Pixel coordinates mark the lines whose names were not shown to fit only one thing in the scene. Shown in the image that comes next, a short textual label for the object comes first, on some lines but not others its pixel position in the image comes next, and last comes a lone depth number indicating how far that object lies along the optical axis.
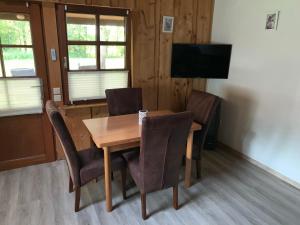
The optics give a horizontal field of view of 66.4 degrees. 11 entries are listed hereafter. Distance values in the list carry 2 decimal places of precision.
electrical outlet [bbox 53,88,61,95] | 2.79
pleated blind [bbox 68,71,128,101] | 2.88
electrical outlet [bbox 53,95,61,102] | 2.81
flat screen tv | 3.20
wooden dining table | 1.95
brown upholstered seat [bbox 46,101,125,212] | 1.80
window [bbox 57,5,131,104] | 2.70
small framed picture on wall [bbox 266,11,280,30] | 2.58
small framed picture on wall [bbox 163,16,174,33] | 3.20
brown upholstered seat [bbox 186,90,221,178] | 2.47
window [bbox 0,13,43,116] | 2.47
